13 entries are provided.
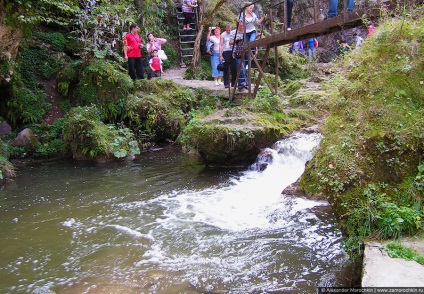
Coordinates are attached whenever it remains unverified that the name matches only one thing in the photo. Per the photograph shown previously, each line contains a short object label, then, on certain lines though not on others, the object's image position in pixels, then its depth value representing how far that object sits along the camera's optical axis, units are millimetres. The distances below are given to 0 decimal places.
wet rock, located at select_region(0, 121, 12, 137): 11648
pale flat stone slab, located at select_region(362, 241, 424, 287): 2871
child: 14095
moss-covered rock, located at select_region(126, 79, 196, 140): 12039
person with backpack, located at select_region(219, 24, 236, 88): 11766
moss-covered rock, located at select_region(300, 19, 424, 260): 3783
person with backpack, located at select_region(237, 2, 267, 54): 11242
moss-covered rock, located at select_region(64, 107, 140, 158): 10664
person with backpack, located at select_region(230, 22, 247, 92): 11453
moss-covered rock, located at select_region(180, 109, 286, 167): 8812
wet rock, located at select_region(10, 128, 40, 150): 11266
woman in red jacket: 12133
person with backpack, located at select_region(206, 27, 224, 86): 13281
